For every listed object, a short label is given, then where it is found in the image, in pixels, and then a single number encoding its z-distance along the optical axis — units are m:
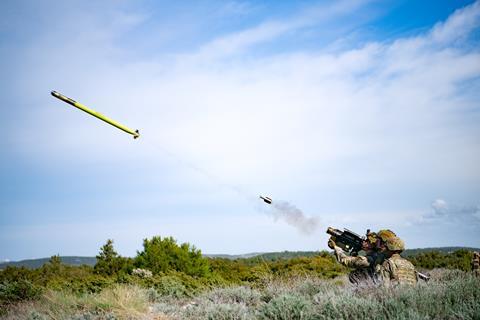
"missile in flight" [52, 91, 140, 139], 14.62
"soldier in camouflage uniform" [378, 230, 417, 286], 8.61
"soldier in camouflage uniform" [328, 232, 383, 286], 9.18
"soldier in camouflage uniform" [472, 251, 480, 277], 15.77
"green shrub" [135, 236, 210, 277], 22.53
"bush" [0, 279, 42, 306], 13.18
